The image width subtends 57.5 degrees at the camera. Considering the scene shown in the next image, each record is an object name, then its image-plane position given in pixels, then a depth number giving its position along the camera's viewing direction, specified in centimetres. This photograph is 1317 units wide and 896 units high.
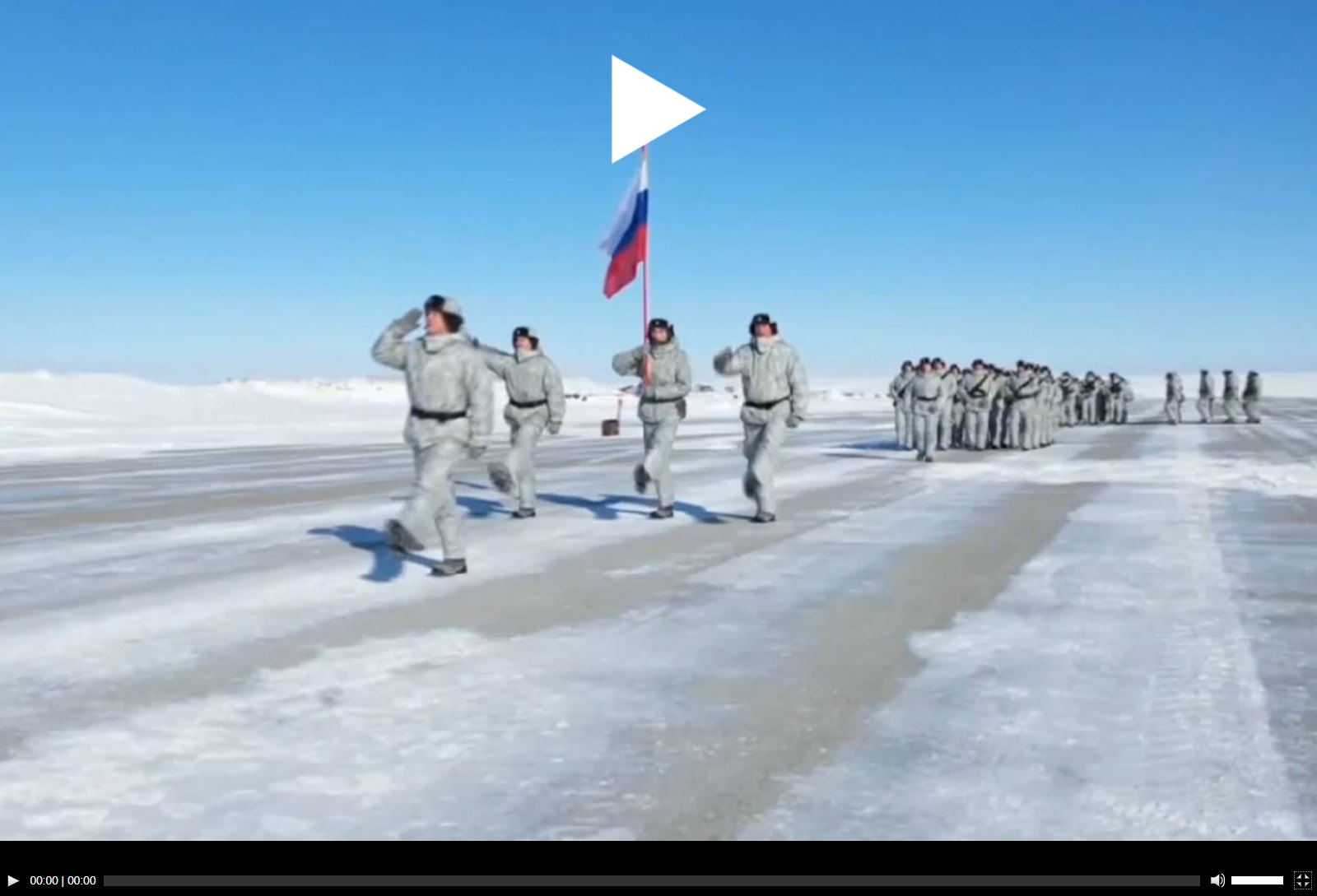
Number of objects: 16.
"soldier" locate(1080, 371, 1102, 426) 4053
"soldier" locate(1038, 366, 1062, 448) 2711
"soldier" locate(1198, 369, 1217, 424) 3850
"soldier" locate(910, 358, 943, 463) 2064
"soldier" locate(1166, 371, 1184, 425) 3853
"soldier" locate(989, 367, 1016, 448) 2552
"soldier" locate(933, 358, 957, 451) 2169
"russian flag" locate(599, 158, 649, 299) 1338
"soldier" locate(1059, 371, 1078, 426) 3816
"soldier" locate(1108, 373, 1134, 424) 3988
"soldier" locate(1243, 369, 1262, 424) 3747
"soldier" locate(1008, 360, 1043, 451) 2531
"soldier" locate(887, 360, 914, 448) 2367
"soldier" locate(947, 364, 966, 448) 2441
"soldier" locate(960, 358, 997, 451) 2473
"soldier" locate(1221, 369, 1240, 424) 3822
